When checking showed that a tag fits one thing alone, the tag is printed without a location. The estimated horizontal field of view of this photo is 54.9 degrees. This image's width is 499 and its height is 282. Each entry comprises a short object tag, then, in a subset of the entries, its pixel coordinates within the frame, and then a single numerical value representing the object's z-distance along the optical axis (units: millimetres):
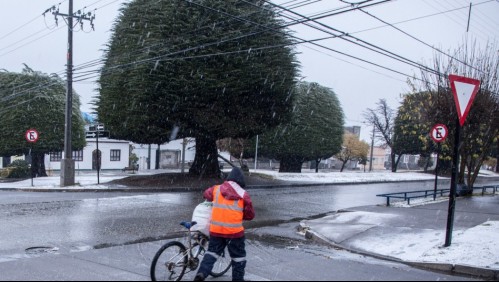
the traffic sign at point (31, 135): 22797
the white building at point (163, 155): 58344
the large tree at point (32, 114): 31312
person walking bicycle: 6055
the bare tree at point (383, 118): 54719
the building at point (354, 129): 97312
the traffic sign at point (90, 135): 45406
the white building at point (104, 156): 48562
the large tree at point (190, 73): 21812
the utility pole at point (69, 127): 21609
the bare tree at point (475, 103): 17734
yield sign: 8383
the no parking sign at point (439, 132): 16625
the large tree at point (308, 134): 39188
